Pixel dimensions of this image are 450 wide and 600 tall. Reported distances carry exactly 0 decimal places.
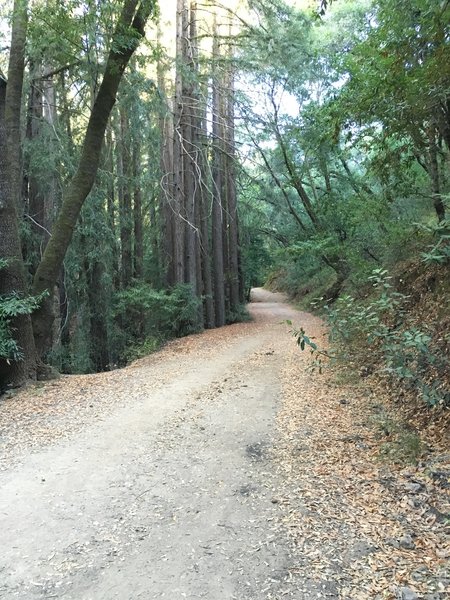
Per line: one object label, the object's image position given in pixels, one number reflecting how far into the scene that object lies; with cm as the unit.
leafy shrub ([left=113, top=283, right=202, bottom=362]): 1270
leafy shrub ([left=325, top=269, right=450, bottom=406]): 401
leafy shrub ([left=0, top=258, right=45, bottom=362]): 704
